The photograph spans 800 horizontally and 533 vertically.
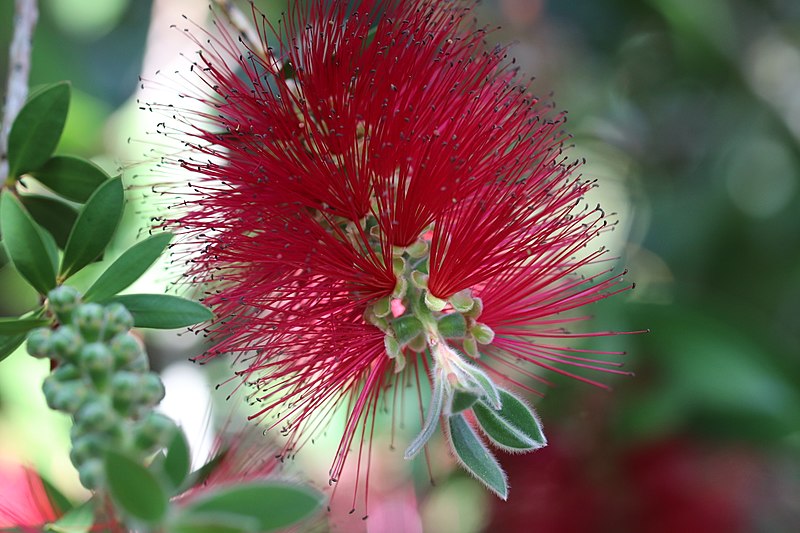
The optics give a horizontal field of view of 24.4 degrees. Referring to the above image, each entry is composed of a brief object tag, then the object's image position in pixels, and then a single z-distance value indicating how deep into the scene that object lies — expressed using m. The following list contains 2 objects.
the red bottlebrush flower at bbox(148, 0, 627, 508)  0.35
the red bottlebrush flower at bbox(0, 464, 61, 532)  0.34
